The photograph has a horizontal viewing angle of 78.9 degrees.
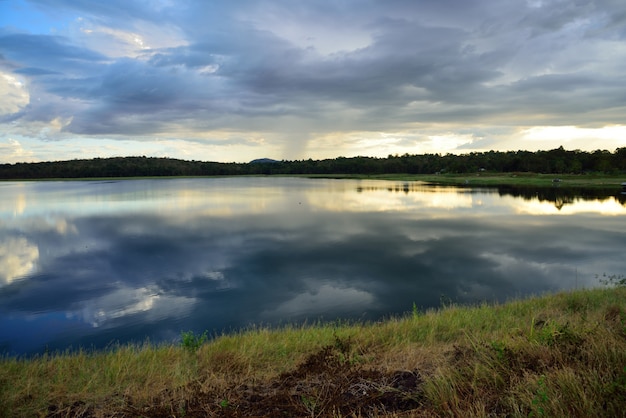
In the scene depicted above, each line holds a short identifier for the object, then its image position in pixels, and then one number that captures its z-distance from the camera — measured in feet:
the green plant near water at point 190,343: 22.98
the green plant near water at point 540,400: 11.89
